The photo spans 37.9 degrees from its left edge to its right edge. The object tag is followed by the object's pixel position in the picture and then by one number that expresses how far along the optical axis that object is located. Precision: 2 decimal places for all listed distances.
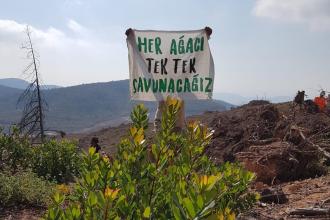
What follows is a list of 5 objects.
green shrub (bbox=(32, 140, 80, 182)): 7.86
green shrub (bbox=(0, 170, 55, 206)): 5.72
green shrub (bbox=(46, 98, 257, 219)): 1.50
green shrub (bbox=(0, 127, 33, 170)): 7.75
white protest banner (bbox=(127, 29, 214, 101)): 5.80
